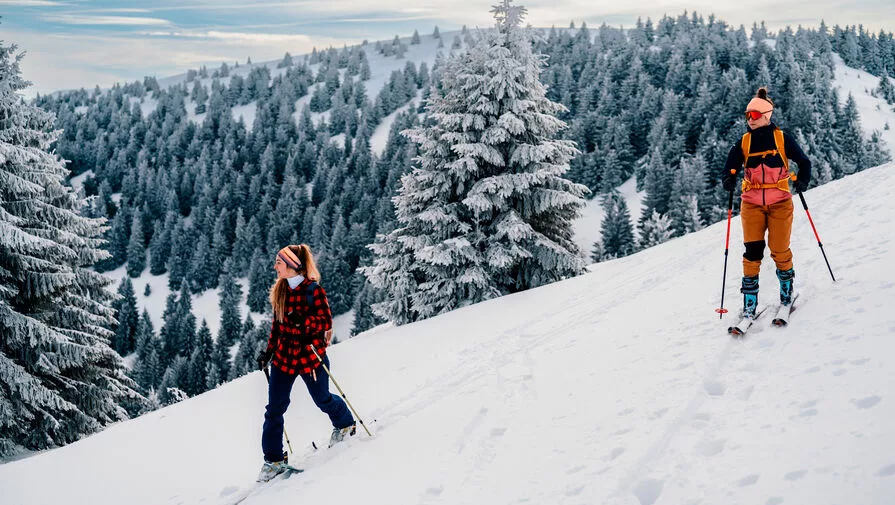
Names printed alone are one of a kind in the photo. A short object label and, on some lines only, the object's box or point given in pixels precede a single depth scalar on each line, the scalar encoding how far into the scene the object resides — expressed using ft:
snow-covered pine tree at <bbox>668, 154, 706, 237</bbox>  188.55
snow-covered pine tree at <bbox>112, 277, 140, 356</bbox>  271.49
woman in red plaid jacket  17.31
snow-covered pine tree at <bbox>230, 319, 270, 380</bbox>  220.23
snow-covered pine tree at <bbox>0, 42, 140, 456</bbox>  36.96
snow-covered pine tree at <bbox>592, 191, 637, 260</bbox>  208.95
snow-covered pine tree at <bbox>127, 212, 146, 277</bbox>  365.20
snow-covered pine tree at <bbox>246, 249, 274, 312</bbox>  300.20
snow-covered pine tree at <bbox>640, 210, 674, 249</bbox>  170.40
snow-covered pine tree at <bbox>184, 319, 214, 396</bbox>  214.07
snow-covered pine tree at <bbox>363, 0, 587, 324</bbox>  44.93
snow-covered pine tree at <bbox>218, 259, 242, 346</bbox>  273.54
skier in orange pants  19.40
